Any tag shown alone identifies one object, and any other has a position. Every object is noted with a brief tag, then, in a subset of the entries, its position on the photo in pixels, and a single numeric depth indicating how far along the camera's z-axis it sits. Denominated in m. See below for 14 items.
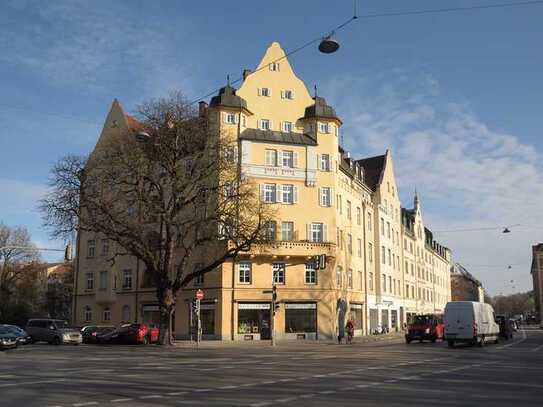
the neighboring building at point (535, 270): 134.25
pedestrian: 43.22
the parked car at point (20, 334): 35.31
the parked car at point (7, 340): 32.34
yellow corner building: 47.25
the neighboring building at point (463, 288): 141.00
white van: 35.00
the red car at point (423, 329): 42.66
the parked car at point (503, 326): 48.73
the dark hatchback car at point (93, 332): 44.66
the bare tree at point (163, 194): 37.22
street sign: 38.33
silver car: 41.34
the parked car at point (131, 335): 42.33
